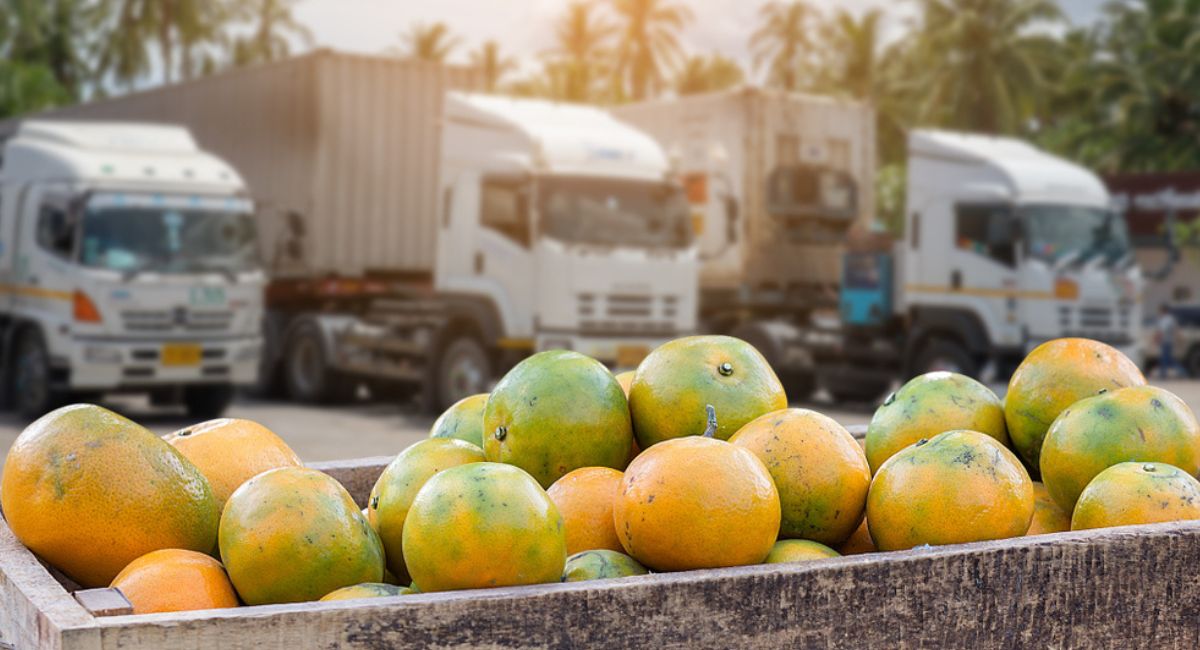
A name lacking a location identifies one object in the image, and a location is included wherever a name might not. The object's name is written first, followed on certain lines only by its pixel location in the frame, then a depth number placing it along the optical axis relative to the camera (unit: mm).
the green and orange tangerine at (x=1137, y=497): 2539
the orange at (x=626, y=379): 3178
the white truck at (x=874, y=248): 14852
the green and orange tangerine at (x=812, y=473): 2576
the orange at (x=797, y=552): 2396
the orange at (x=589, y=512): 2518
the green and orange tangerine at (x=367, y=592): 2168
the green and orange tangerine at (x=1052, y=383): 3037
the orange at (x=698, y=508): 2289
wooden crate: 1872
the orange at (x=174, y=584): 2180
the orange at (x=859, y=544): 2668
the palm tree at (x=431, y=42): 51250
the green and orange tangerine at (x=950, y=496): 2443
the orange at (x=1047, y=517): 2791
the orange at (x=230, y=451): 2785
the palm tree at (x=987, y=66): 41969
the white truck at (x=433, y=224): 13367
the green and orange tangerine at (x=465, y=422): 3121
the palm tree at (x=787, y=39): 49438
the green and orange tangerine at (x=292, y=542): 2289
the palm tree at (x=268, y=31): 46281
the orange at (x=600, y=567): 2277
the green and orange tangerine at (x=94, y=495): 2387
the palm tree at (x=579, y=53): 49594
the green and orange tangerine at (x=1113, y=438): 2766
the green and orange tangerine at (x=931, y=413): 3002
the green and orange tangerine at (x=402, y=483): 2576
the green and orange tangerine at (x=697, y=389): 2799
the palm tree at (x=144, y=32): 42344
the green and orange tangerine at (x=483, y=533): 2137
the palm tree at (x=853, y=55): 47562
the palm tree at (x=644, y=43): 50188
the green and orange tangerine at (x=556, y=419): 2730
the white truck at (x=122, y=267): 13344
